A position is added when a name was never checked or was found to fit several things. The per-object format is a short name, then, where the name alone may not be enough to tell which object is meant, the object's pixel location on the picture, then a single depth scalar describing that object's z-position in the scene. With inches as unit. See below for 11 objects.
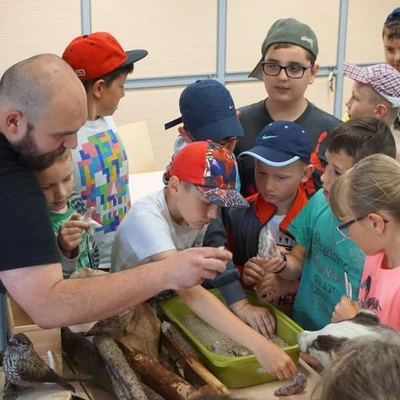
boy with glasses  89.2
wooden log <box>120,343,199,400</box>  53.6
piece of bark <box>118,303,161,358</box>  61.1
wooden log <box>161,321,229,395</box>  54.8
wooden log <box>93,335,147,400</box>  52.6
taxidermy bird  52.2
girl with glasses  57.9
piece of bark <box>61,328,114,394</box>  57.3
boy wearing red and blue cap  63.2
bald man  53.8
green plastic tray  57.1
